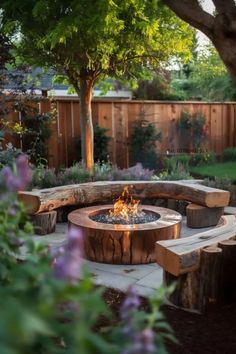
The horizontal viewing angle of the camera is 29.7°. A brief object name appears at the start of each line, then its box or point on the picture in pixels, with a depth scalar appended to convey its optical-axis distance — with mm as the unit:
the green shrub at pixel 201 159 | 12242
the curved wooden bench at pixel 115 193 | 5746
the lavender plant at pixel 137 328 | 841
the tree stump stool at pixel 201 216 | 6156
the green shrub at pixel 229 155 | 12711
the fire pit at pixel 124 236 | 4688
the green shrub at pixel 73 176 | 7062
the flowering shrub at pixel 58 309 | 700
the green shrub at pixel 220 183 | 7340
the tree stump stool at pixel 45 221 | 5734
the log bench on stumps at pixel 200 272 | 3338
